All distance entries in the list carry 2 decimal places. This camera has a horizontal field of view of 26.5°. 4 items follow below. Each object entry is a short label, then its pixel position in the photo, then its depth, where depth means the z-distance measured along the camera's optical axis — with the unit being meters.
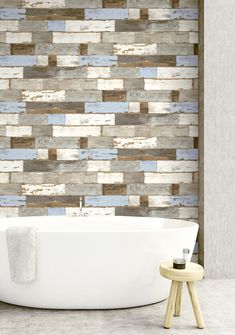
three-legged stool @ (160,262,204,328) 3.34
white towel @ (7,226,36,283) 3.54
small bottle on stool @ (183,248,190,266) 3.44
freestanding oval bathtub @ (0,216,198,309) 3.58
